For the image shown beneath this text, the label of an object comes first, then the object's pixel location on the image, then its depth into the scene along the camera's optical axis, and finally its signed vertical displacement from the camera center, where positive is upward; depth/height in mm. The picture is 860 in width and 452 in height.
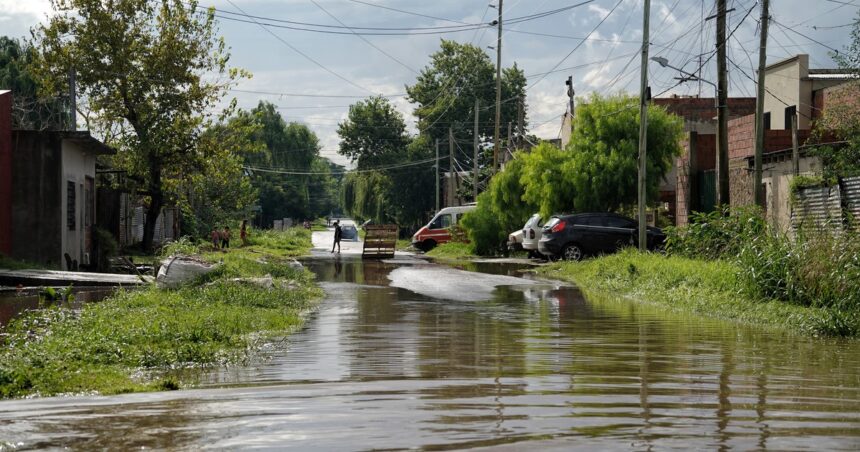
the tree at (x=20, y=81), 54397 +8441
